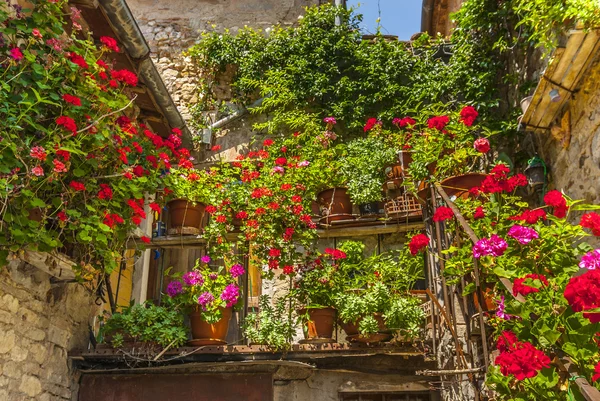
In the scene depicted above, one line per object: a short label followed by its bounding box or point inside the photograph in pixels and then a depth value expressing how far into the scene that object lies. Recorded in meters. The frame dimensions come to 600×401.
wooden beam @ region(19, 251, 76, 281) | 4.34
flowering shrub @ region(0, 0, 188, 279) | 3.97
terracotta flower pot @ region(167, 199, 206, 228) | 6.17
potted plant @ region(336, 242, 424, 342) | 5.12
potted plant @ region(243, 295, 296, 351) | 5.19
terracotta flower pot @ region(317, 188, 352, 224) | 6.42
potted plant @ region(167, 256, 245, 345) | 5.38
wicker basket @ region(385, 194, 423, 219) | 6.27
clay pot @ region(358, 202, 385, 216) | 6.84
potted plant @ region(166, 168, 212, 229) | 6.16
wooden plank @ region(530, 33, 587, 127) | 4.31
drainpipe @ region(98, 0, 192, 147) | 5.40
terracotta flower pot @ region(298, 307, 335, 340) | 5.45
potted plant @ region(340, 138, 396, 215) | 6.46
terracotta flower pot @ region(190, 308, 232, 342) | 5.39
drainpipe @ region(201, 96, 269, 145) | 7.79
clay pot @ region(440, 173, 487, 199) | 5.36
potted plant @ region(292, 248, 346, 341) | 5.46
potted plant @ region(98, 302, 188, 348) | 5.24
